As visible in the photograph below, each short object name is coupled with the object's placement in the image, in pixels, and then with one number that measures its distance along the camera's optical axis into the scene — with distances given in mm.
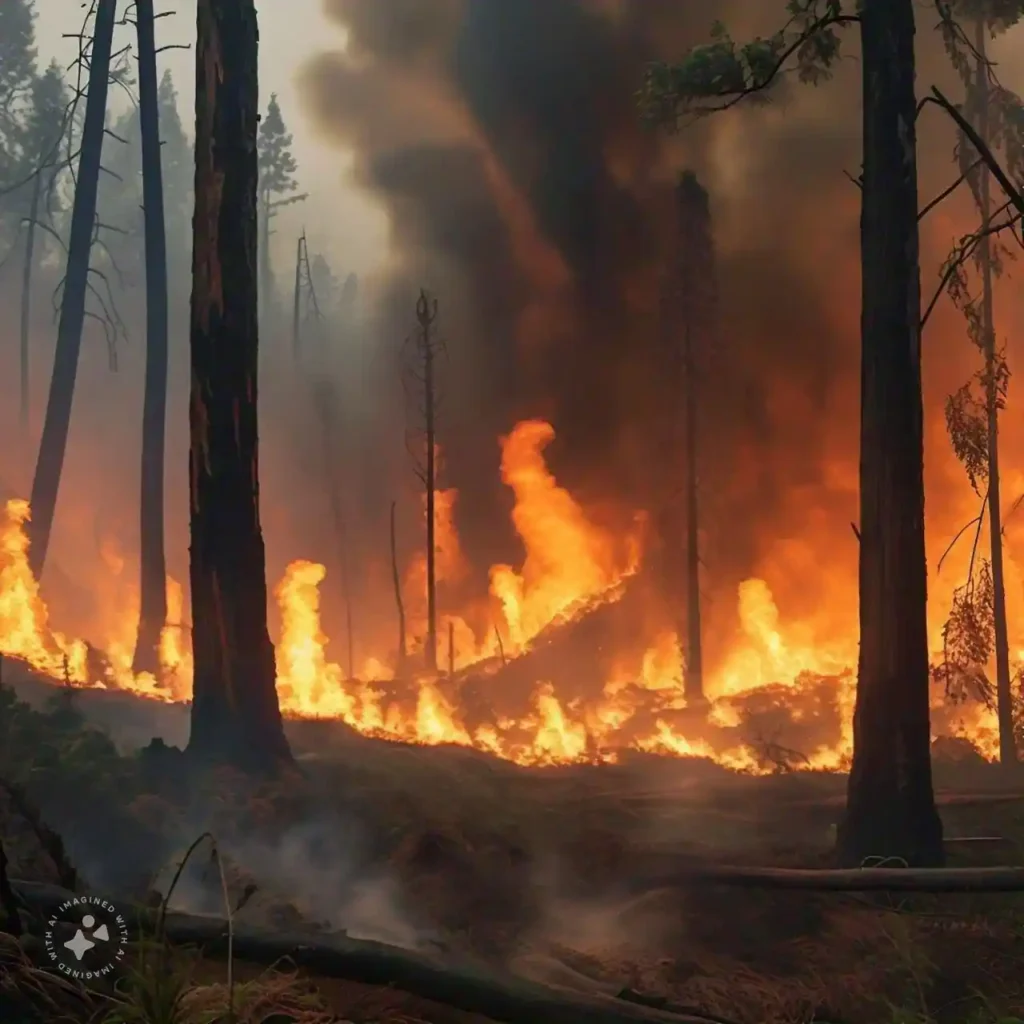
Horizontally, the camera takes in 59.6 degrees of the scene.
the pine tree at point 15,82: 30297
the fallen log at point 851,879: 5785
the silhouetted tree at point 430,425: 21933
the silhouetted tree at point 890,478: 7164
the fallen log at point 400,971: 4199
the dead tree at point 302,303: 31619
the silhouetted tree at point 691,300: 19469
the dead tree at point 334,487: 30216
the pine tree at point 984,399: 10047
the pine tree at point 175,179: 40281
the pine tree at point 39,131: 28172
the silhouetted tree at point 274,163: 39125
